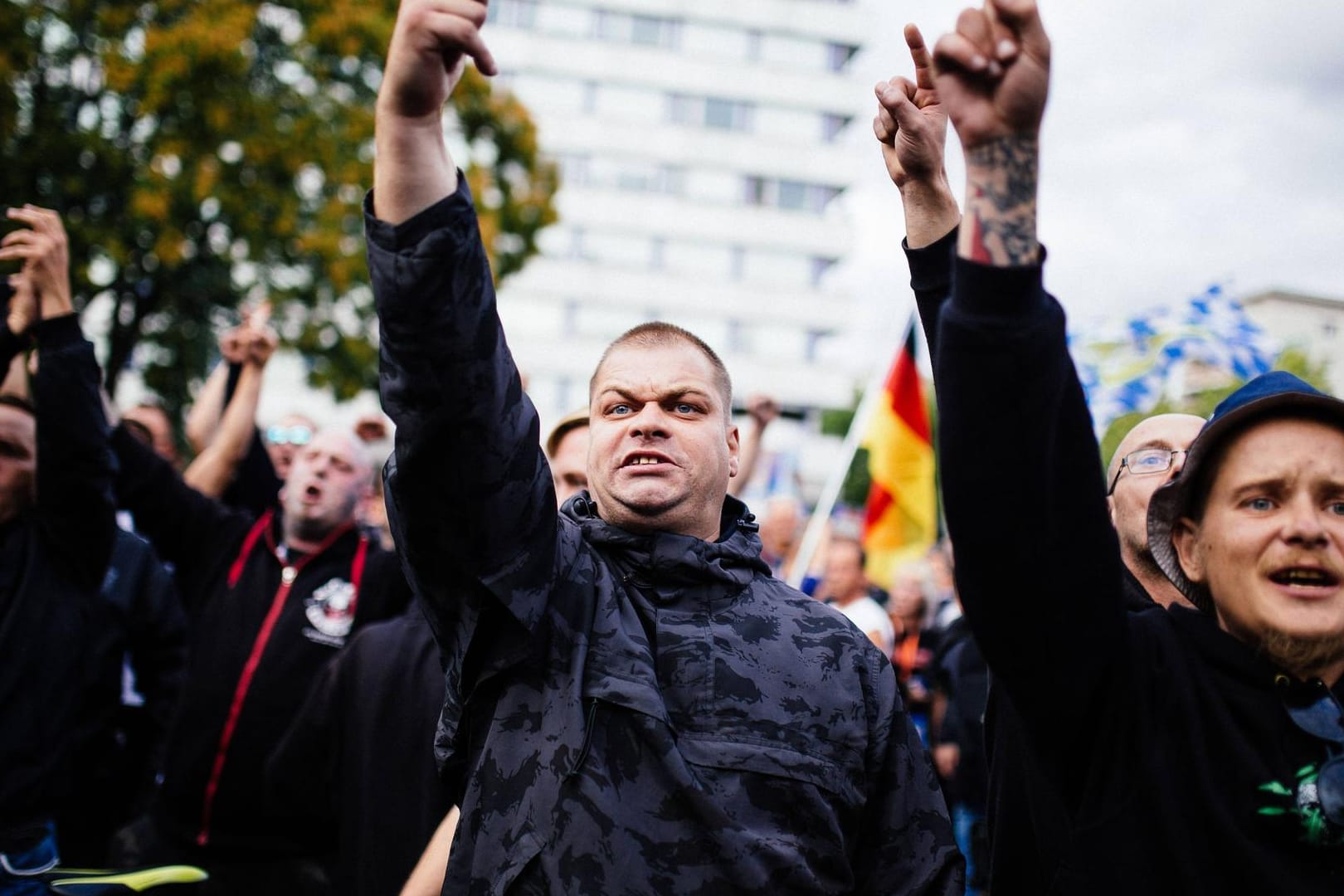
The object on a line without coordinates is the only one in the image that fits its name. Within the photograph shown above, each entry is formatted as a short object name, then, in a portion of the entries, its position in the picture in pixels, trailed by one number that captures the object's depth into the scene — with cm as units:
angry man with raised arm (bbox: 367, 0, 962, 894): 189
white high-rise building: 3962
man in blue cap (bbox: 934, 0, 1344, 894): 162
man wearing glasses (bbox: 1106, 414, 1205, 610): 289
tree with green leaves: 1299
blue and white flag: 739
